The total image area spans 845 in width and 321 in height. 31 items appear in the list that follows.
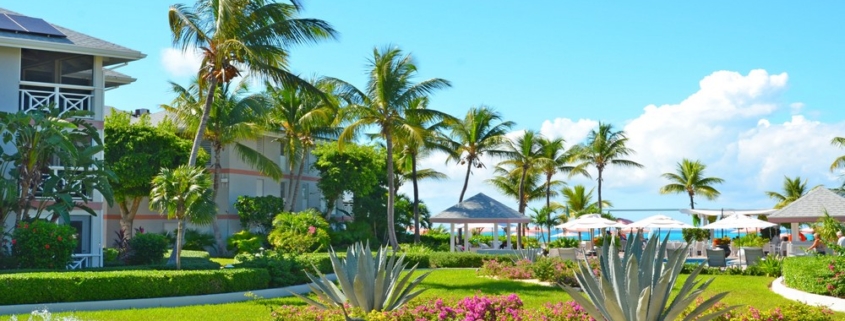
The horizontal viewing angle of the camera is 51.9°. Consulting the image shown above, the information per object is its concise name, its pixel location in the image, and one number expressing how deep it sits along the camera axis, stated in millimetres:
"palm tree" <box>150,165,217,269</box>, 21219
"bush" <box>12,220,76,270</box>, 20750
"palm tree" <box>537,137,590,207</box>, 52000
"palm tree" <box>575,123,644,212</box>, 55781
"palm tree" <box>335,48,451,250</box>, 34719
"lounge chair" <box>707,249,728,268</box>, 28219
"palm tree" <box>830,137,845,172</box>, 43719
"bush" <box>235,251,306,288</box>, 20984
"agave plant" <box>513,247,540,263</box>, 25891
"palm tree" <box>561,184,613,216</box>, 59531
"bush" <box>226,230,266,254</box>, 36938
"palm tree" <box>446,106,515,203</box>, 45812
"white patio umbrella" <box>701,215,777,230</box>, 34031
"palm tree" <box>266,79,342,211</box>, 39781
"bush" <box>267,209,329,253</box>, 31169
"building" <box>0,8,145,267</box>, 23562
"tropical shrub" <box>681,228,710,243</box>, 41250
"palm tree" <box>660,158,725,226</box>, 60938
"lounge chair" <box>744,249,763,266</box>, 27844
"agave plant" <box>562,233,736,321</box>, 9164
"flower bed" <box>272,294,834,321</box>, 11336
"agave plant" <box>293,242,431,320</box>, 12062
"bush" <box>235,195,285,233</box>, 40500
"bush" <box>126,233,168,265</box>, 25312
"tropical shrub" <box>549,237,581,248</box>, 40844
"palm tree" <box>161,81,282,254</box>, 36062
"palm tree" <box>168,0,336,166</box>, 23594
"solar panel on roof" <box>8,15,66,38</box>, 23998
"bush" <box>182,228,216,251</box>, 38375
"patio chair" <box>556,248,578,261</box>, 29769
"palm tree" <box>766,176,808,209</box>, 58562
